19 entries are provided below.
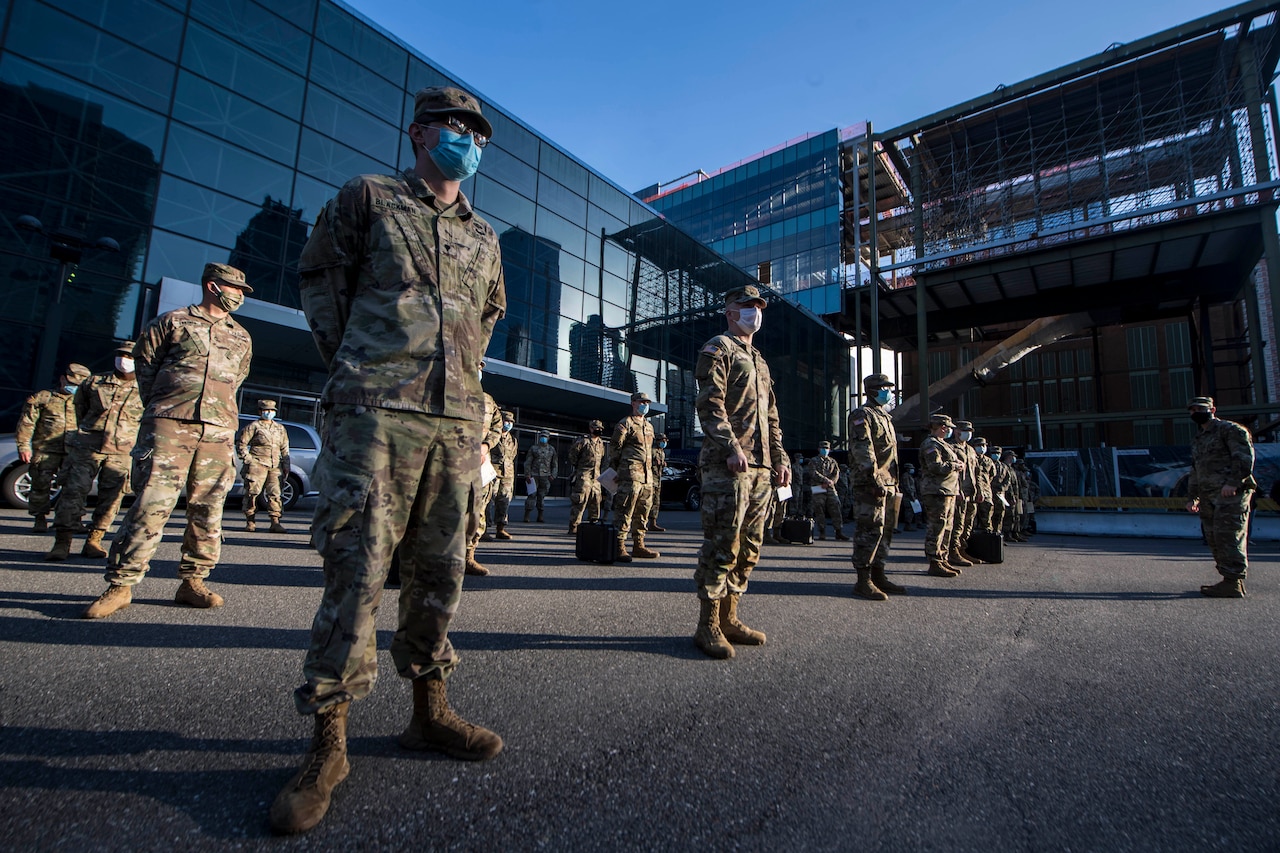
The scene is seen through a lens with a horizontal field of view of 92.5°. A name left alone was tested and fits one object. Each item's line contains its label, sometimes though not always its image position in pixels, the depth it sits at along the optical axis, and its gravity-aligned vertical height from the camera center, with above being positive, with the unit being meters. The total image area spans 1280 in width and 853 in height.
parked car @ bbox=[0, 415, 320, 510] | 10.91 +0.43
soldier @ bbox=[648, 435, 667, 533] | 11.03 +0.15
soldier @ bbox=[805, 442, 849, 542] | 11.30 +0.48
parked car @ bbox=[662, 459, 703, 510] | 19.02 +0.54
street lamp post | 10.84 +3.79
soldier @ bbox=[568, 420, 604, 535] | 10.17 +0.43
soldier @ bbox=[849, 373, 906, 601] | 5.23 +0.19
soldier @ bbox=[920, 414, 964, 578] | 6.86 +0.25
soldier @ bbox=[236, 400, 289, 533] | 8.27 +0.33
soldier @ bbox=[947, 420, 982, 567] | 8.10 +0.16
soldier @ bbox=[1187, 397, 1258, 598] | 5.48 +0.34
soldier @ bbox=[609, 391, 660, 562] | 7.19 +0.25
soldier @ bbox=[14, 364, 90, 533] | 7.00 +0.54
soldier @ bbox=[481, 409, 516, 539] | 9.09 +0.34
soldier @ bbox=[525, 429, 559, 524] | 12.90 +0.63
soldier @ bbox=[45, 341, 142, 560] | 5.28 +0.32
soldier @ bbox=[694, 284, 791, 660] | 3.35 +0.22
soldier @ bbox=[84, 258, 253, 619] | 3.62 +0.30
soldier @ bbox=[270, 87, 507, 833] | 1.76 +0.21
